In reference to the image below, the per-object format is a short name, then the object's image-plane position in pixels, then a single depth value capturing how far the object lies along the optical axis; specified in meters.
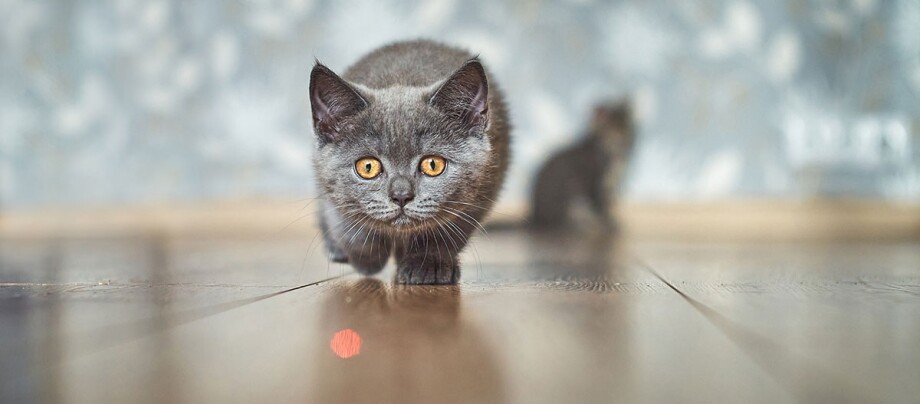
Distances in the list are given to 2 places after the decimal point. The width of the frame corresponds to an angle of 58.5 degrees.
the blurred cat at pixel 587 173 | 0.93
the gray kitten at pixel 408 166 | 0.39
